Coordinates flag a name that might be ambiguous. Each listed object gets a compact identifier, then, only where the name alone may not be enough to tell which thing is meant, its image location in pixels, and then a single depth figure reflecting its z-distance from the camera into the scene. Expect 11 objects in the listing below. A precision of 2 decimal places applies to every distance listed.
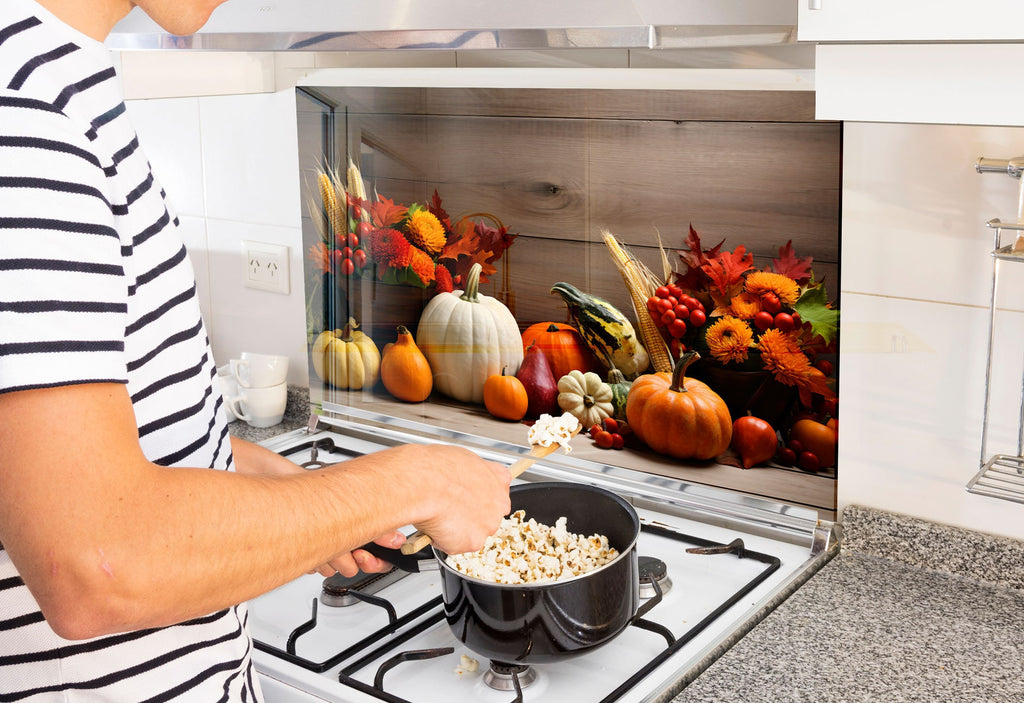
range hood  0.79
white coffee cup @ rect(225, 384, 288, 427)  1.64
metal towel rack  0.95
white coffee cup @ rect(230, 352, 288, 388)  1.63
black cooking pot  0.90
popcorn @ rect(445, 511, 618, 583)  0.99
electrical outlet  1.65
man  0.45
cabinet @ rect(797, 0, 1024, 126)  0.66
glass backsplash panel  1.14
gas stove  0.94
